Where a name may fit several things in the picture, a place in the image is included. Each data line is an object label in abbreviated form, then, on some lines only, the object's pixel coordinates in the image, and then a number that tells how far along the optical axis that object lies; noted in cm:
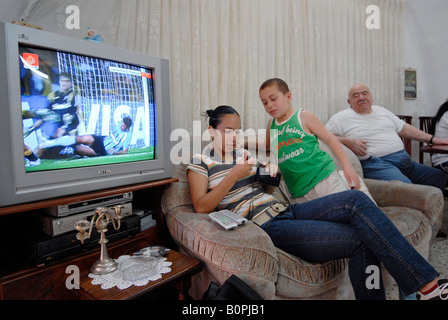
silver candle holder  95
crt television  90
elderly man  225
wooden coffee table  89
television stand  90
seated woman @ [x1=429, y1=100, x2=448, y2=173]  256
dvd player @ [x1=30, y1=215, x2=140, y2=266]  94
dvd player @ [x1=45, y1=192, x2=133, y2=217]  103
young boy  154
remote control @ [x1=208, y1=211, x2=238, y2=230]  109
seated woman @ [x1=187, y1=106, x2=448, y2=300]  106
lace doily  95
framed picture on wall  344
